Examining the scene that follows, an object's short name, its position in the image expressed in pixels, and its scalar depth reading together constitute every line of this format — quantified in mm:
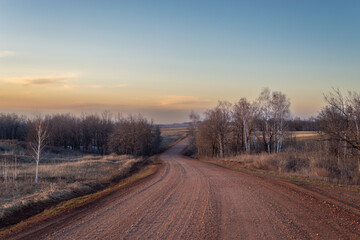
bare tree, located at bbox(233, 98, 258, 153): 39719
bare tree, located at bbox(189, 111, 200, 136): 69800
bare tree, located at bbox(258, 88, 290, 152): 37531
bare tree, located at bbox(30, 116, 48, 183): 17230
